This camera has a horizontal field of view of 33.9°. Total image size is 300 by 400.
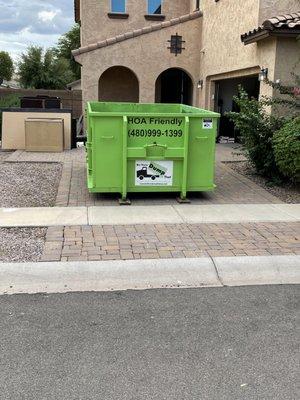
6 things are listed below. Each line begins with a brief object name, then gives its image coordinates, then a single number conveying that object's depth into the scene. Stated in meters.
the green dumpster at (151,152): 7.88
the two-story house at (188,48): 11.87
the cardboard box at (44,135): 13.84
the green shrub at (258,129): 9.87
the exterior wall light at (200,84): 18.30
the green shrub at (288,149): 8.73
